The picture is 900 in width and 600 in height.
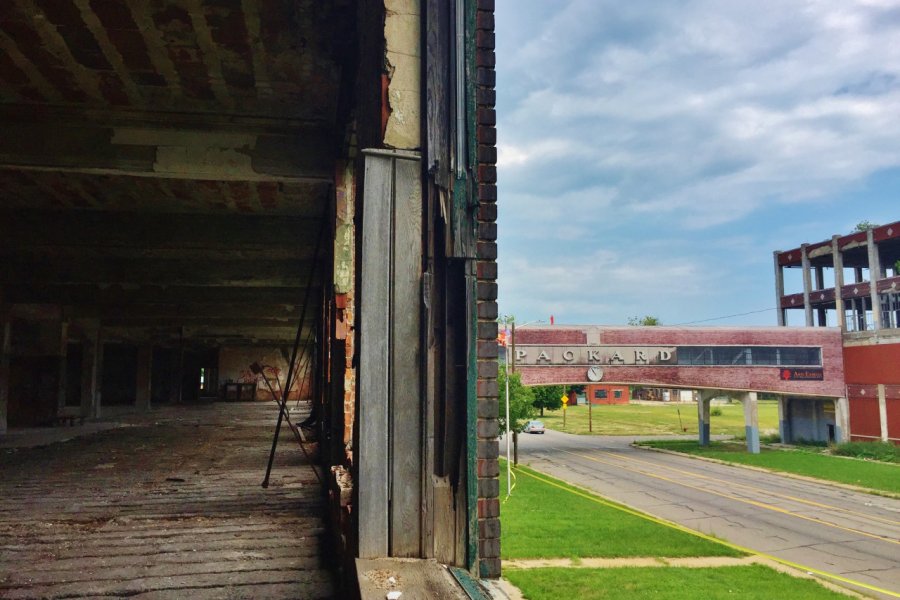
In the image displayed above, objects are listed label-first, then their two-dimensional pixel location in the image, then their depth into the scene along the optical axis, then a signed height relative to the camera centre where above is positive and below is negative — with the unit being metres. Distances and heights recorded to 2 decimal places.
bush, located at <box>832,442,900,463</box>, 32.81 -4.32
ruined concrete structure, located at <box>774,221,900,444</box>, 35.00 +4.11
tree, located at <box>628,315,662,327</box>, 107.12 +8.79
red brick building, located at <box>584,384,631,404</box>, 90.94 -3.26
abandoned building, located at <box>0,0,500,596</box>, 3.16 +2.08
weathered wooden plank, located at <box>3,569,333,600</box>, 3.54 -1.20
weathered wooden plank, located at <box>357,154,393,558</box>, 3.04 +0.07
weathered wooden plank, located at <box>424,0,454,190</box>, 3.25 +1.48
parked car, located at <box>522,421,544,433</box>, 53.38 -4.59
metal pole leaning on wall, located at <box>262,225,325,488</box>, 6.43 -0.36
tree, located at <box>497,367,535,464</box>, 31.58 -1.58
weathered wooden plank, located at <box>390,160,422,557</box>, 3.07 +0.05
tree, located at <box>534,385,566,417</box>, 54.18 -2.17
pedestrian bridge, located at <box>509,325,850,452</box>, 34.84 +0.68
